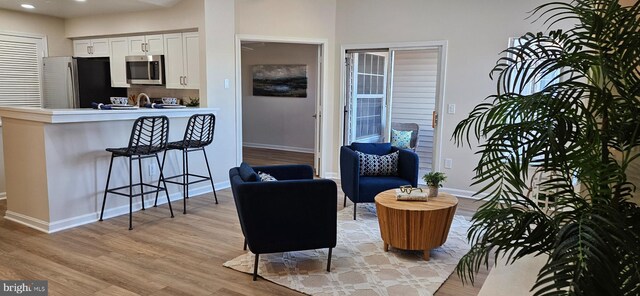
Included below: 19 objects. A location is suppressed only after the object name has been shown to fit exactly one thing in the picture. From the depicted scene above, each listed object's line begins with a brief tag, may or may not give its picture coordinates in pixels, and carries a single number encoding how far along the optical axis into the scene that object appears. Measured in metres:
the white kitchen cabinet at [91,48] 6.39
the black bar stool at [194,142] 4.57
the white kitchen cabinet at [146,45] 5.80
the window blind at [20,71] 6.04
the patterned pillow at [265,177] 3.13
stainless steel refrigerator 6.19
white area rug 2.84
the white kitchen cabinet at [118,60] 6.20
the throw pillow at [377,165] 4.44
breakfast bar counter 3.82
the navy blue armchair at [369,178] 4.21
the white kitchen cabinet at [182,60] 5.42
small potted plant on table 3.60
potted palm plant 1.15
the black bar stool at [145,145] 3.99
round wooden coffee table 3.22
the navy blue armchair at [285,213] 2.79
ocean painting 8.61
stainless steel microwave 5.87
